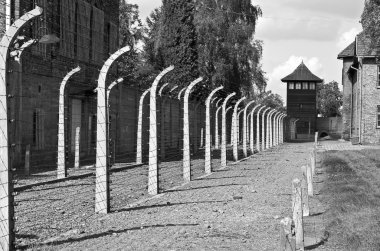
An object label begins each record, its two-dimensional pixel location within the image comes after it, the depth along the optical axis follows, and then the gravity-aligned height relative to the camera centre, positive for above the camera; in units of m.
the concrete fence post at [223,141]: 19.58 -0.54
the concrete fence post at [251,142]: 28.27 -0.87
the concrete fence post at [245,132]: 25.31 -0.35
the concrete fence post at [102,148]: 9.13 -0.36
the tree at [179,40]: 37.53 +5.43
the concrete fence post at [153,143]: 11.62 -0.35
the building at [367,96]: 42.84 +1.94
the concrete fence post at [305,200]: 9.38 -1.18
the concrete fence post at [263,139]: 33.29 -0.81
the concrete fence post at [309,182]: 12.16 -1.17
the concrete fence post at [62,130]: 14.95 -0.13
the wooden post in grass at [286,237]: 4.97 -0.92
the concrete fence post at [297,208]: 7.07 -0.97
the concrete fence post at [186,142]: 13.99 -0.41
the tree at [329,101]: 118.94 +4.48
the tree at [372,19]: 25.77 +4.45
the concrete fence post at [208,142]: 16.36 -0.48
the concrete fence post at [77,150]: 17.58 -0.72
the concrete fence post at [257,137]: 30.98 -0.68
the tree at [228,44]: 43.47 +5.84
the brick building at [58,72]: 18.83 +1.88
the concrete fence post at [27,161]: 15.09 -0.89
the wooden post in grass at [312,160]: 16.37 -0.98
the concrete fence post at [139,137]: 19.62 -0.40
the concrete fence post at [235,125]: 21.47 -0.05
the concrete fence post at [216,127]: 20.77 -0.11
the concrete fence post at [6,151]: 6.17 -0.26
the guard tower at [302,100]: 73.69 +2.98
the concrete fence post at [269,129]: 36.19 -0.31
